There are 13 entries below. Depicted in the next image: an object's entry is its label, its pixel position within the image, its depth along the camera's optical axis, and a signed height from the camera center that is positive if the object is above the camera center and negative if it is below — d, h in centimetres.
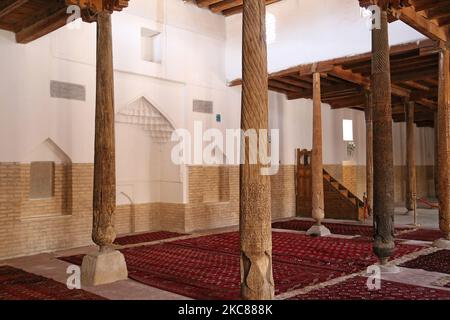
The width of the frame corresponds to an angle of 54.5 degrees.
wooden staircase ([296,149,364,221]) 1296 -90
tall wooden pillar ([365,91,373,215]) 1242 +38
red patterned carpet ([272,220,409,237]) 1057 -157
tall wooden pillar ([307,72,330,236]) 1037 -5
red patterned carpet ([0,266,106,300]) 538 -154
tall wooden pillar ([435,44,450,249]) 783 +42
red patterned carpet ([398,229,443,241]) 947 -155
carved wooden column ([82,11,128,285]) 601 -11
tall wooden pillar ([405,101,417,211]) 1385 +32
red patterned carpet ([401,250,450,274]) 657 -154
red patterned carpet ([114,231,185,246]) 972 -156
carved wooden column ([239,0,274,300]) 392 -22
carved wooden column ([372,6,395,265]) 601 +22
